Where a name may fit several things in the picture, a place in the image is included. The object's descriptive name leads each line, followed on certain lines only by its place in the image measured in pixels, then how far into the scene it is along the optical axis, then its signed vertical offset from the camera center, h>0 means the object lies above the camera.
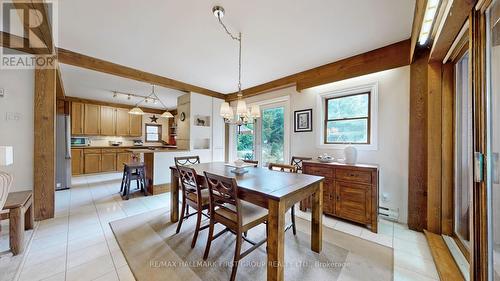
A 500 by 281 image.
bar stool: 3.51 -0.71
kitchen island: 3.82 -0.60
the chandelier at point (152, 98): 4.70 +1.26
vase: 2.68 -0.21
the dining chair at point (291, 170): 2.23 -0.41
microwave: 5.69 -0.02
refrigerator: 3.92 -0.25
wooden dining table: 1.38 -0.49
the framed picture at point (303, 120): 3.46 +0.39
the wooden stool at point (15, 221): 1.76 -0.79
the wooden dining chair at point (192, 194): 1.97 -0.65
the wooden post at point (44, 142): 2.51 -0.02
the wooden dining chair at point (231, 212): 1.54 -0.69
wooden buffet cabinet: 2.32 -0.68
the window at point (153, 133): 7.16 +0.30
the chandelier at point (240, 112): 2.20 +0.36
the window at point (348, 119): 2.91 +0.36
